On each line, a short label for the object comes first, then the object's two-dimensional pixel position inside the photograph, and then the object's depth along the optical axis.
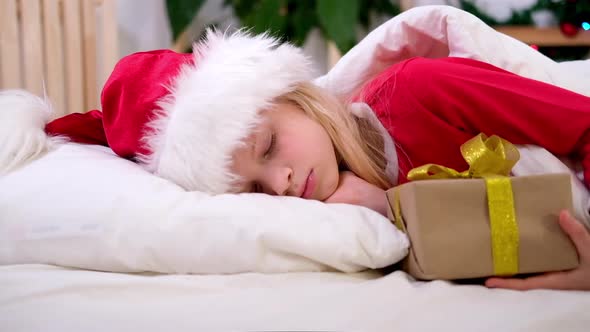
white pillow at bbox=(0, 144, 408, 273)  1.53
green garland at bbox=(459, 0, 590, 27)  3.39
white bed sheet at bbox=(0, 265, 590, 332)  1.42
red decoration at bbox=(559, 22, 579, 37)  3.40
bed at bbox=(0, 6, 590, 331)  1.43
